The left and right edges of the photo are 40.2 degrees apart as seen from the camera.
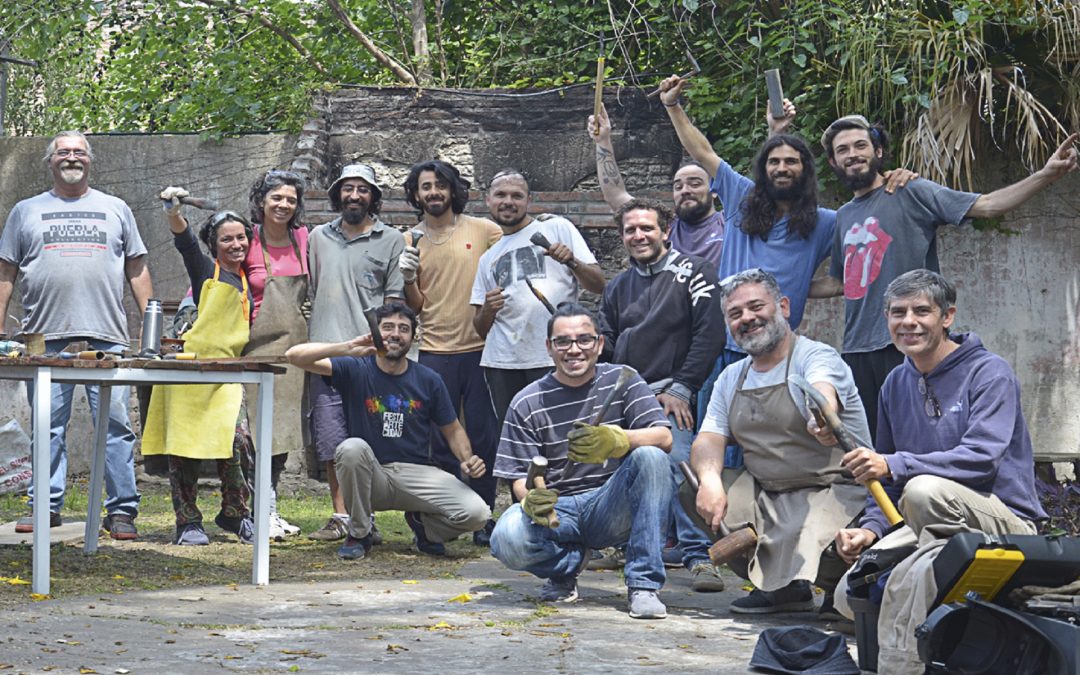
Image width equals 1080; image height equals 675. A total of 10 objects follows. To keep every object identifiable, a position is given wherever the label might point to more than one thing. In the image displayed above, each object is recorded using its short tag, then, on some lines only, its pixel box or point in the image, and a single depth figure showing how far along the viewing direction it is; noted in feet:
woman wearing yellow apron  21.66
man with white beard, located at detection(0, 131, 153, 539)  22.36
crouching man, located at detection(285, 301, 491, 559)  20.98
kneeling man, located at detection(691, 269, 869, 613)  16.02
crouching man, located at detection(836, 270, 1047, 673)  14.08
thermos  19.75
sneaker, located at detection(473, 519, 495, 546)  22.86
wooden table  17.46
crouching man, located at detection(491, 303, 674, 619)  16.65
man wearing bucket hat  22.39
